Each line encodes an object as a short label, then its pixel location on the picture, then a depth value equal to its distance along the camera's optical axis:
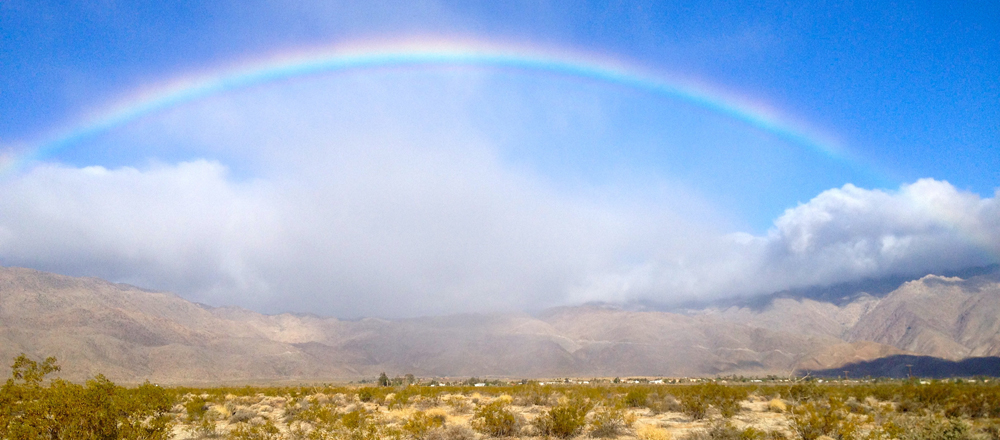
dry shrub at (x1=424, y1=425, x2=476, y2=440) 17.98
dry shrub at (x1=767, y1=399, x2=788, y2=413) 26.72
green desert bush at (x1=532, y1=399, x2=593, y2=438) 18.95
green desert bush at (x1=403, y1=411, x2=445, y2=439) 17.97
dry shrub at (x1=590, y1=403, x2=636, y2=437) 19.69
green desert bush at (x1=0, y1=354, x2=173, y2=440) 12.26
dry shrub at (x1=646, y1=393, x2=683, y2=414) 27.31
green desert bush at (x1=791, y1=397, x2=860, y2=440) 16.06
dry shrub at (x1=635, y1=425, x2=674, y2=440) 17.88
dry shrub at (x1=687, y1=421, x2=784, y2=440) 15.89
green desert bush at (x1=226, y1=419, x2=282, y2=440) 16.88
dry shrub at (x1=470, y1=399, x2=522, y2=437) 19.41
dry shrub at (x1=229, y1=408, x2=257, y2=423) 25.93
